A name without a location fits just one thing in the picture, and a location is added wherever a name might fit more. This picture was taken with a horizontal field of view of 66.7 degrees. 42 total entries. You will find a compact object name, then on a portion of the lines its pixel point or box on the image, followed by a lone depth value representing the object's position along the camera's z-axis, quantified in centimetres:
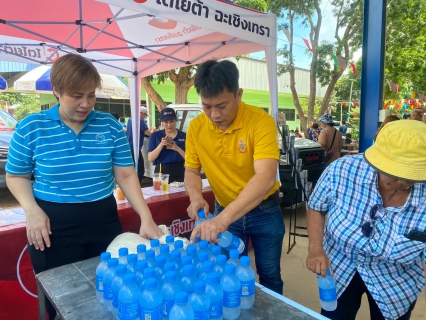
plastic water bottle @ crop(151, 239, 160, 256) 146
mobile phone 130
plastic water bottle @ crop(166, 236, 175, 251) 156
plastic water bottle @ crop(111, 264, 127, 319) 118
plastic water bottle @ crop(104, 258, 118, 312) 126
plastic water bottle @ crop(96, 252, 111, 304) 134
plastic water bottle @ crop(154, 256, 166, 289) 125
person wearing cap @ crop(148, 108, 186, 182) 414
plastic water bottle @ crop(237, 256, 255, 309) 127
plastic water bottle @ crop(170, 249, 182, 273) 131
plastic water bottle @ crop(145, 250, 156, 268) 130
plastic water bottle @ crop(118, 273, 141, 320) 110
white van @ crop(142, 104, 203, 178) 672
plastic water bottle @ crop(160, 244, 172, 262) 135
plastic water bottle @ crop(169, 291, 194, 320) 105
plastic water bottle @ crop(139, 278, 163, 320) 107
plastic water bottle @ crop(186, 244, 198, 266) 137
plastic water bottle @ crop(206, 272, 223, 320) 113
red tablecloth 230
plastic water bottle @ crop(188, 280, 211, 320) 107
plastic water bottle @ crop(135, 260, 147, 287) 123
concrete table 126
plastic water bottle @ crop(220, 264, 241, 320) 118
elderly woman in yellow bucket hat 124
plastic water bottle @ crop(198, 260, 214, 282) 121
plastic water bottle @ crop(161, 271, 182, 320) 114
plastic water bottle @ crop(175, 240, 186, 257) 147
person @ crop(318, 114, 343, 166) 662
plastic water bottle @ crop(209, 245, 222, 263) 138
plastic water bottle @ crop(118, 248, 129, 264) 140
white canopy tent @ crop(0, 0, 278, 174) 314
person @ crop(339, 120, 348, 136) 1574
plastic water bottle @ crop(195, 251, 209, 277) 131
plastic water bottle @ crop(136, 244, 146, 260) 139
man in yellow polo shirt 171
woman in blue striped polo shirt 160
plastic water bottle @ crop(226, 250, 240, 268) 137
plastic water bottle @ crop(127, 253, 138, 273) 127
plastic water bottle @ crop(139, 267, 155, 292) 114
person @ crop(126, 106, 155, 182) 616
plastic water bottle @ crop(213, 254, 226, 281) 129
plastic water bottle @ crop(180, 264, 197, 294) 116
